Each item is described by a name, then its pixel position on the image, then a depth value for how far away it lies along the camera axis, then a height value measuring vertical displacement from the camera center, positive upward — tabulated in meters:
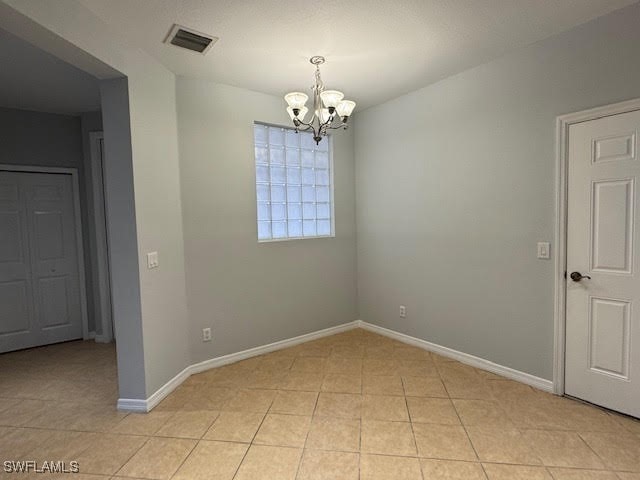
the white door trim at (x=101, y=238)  4.08 -0.09
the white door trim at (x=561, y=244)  2.50 -0.18
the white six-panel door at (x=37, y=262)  3.80 -0.33
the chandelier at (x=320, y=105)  2.43 +0.86
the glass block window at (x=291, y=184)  3.66 +0.46
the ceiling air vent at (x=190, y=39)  2.32 +1.29
